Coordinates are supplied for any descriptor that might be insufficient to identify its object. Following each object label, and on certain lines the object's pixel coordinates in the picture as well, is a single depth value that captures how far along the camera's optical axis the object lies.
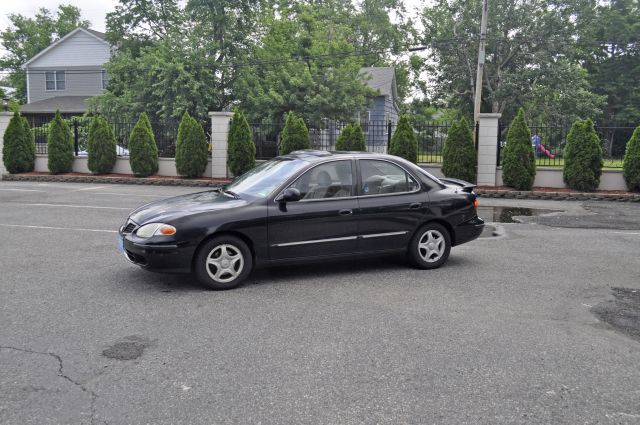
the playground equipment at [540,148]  18.94
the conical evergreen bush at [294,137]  19.94
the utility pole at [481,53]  25.59
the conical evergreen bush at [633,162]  16.26
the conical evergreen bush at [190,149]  20.38
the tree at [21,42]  55.36
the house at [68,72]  41.62
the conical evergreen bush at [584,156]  16.50
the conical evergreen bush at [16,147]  21.78
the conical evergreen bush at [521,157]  17.09
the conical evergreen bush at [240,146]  19.89
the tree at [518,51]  39.03
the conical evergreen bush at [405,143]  18.70
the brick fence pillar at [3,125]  22.09
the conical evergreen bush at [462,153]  17.86
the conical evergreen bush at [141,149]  20.80
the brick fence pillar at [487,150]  18.06
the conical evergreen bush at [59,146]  21.41
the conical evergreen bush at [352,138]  19.42
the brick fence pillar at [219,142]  20.36
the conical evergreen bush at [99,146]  21.28
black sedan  6.08
